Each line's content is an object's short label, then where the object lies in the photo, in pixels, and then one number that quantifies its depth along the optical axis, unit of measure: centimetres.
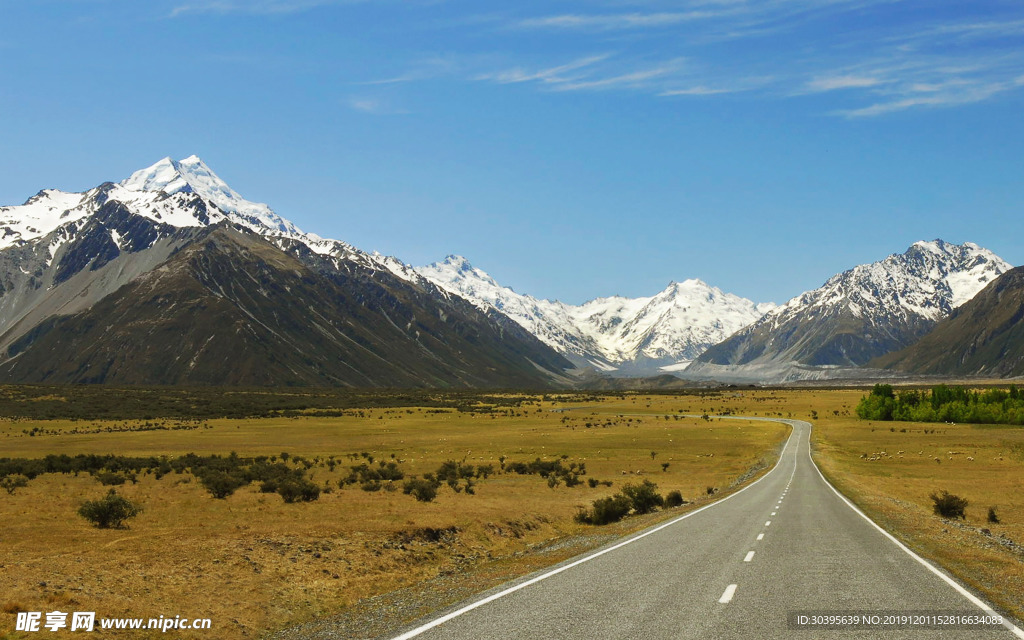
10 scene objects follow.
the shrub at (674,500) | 3898
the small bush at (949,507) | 3412
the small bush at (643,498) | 3644
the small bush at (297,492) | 3553
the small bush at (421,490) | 3625
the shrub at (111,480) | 4403
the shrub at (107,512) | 2703
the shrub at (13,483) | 4052
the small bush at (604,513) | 3288
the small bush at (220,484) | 3775
